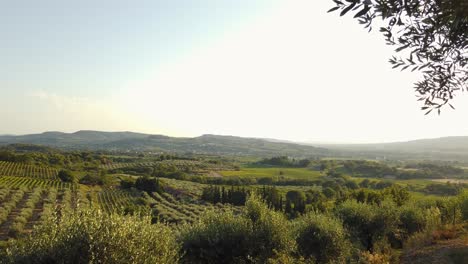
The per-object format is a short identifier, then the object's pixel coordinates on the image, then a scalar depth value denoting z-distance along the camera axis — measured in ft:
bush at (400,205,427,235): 88.89
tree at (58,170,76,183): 325.01
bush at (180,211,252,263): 55.26
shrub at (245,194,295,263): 55.11
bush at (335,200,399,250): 82.02
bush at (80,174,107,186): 334.97
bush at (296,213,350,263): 62.64
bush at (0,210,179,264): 33.42
